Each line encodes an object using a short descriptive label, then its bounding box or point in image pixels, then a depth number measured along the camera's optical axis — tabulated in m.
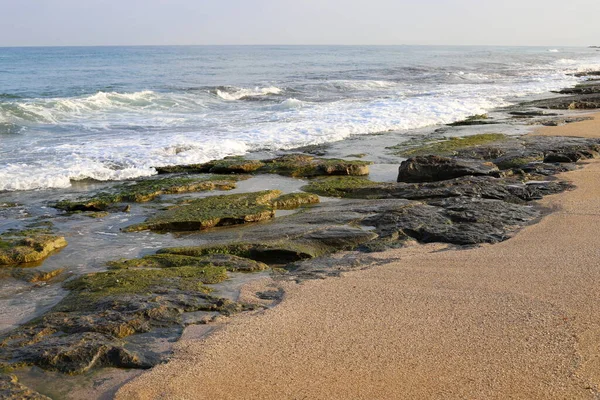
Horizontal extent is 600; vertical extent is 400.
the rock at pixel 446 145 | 12.10
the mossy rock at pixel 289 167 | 10.37
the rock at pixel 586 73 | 38.51
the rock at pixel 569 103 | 19.83
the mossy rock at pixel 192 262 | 6.02
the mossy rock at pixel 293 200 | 8.34
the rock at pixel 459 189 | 8.32
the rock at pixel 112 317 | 4.17
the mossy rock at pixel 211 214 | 7.51
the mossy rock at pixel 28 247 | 6.36
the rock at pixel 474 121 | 16.45
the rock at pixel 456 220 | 6.70
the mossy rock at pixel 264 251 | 6.31
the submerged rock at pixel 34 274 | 5.93
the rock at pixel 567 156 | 10.55
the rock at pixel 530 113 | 17.86
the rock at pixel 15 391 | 3.67
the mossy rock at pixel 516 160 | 10.36
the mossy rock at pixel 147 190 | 8.62
